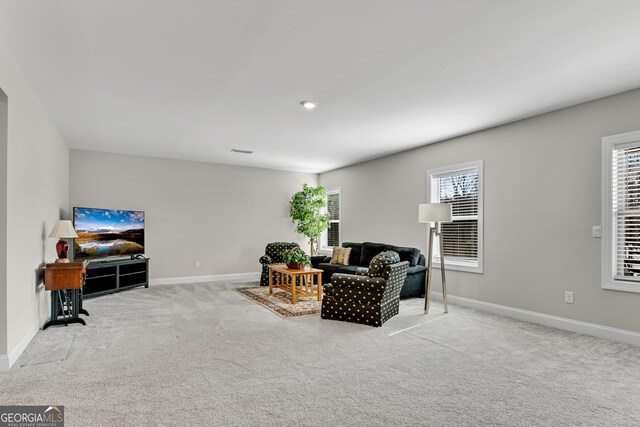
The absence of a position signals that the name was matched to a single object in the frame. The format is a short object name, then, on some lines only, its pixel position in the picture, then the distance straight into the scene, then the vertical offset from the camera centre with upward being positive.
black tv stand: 5.90 -1.09
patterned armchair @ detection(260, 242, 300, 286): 7.53 -0.79
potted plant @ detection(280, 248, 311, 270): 5.80 -0.74
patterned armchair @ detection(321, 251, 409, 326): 4.30 -0.97
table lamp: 4.39 -0.27
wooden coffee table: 5.44 -1.15
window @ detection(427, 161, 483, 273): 5.31 +0.05
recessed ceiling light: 4.13 +1.25
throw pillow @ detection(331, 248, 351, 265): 7.02 -0.82
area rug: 4.87 -1.34
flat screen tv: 5.95 -0.35
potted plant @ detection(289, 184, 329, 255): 8.15 +0.05
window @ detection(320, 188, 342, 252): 8.57 -0.18
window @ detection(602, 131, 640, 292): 3.74 +0.03
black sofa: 5.82 -0.89
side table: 4.04 -0.88
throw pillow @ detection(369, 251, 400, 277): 4.37 -0.59
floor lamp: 4.82 -0.04
